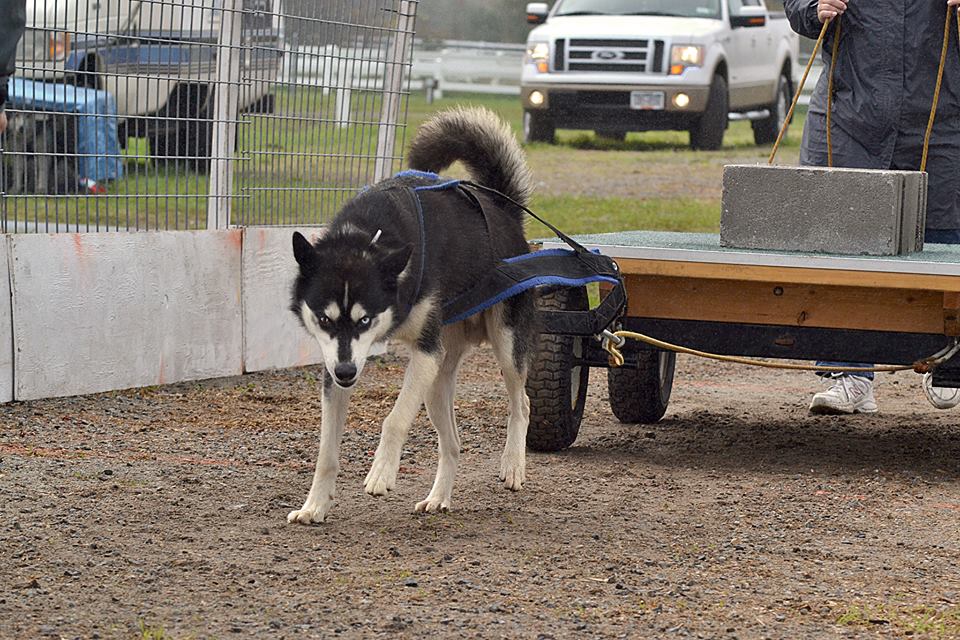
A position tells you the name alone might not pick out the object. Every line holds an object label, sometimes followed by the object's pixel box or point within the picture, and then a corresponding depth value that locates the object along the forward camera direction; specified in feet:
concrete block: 34.61
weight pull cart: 33.23
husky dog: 27.65
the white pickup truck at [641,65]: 113.58
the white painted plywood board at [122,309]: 41.46
